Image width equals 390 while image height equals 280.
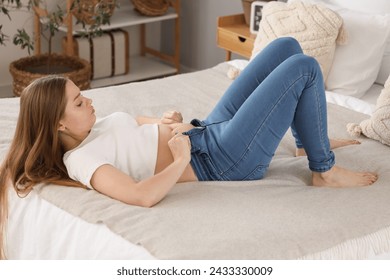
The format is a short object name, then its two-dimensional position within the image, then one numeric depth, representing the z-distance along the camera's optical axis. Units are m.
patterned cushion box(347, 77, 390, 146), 2.58
